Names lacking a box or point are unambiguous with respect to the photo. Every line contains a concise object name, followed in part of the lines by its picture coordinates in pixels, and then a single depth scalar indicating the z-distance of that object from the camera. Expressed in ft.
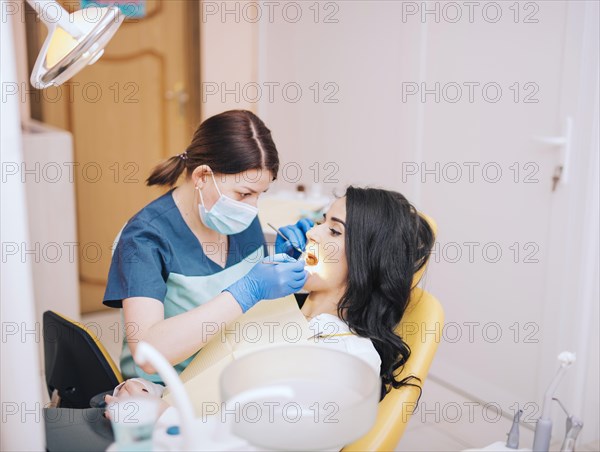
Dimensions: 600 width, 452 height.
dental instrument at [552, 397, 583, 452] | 4.21
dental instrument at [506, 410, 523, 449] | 4.27
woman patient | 5.43
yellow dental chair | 4.40
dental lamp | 3.96
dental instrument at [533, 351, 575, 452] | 4.02
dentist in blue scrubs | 4.88
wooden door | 10.87
